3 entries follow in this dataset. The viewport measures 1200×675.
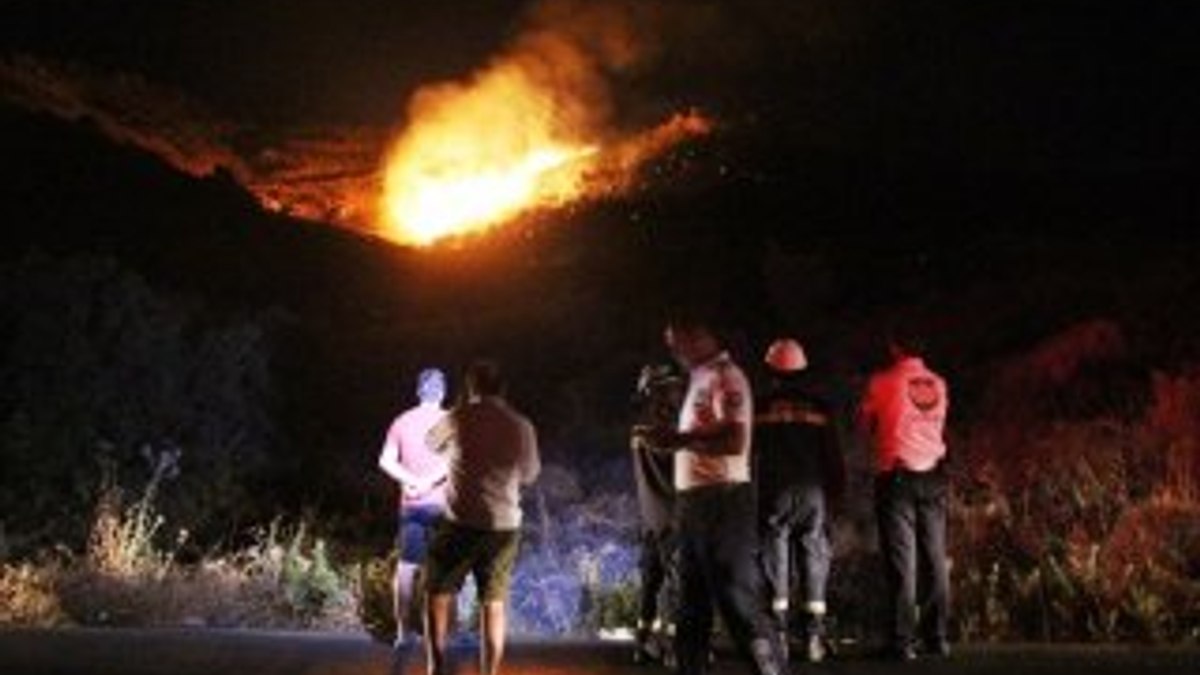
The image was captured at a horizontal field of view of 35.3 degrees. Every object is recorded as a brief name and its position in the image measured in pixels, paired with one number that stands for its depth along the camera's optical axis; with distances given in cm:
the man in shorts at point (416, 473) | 1131
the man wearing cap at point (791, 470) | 1152
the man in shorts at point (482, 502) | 1023
